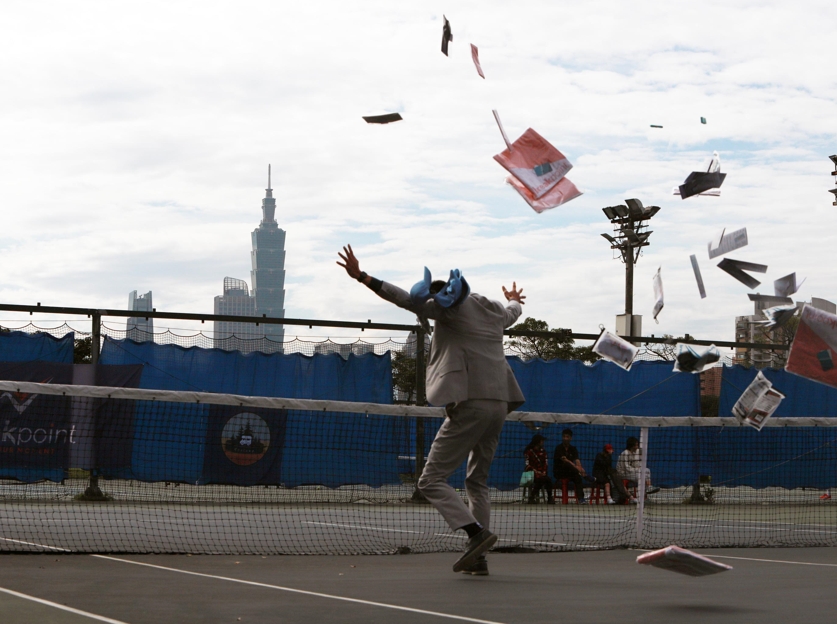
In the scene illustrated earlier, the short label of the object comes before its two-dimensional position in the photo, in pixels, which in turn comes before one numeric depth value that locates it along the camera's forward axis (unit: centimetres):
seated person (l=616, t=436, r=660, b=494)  1680
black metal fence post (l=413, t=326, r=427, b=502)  1700
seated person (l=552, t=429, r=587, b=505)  1678
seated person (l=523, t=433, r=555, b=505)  1627
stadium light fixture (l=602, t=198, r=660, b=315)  3328
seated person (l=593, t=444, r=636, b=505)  1692
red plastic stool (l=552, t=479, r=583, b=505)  1670
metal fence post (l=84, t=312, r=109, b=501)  1564
